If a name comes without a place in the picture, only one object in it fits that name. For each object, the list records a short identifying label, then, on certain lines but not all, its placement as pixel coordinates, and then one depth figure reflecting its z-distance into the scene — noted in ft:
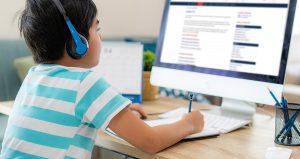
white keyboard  3.61
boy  2.80
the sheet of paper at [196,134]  3.28
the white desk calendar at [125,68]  4.68
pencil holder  3.17
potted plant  5.05
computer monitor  3.58
